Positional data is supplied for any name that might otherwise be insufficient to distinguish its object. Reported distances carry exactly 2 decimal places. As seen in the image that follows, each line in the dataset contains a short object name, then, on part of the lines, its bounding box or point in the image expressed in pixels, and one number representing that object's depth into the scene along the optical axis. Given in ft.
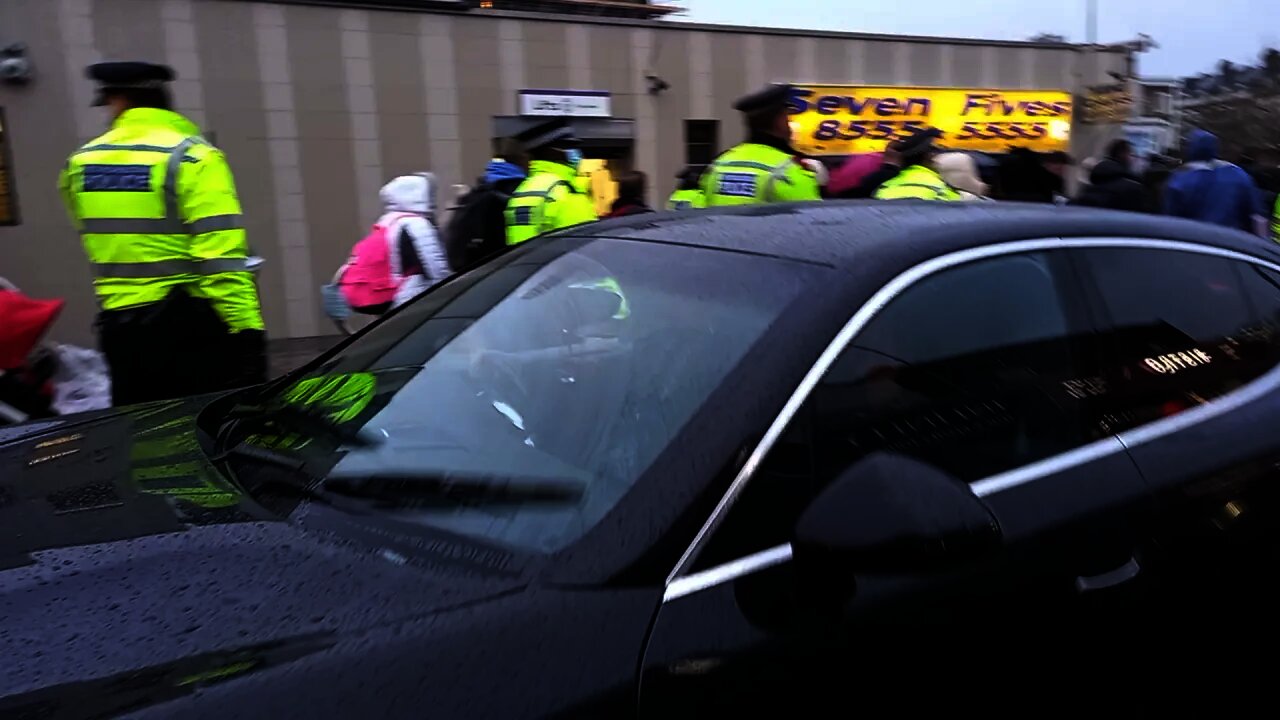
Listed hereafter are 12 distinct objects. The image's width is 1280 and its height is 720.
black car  4.42
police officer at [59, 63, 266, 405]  11.44
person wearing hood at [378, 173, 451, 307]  17.15
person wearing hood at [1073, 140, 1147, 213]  22.79
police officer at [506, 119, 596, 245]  16.99
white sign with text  38.37
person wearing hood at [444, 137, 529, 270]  18.78
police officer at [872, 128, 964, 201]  15.64
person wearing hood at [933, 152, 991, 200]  18.13
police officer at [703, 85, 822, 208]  15.66
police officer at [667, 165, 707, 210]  19.50
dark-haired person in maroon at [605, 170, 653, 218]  21.67
